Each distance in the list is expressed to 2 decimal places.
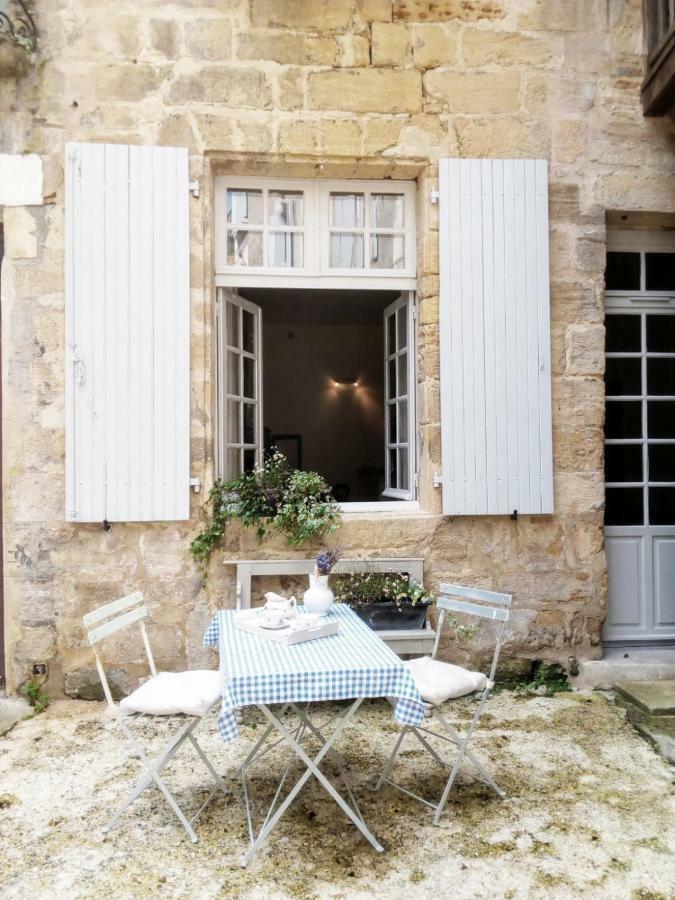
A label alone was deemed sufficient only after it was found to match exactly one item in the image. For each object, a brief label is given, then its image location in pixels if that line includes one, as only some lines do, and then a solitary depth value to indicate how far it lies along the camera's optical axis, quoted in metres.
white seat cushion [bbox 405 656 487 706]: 2.83
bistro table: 2.38
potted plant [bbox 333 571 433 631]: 4.09
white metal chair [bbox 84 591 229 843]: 2.71
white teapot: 2.93
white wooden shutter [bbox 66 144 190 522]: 4.13
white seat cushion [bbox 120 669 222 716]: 2.70
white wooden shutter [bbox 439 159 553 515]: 4.36
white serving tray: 2.79
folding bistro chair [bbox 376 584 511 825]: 2.84
